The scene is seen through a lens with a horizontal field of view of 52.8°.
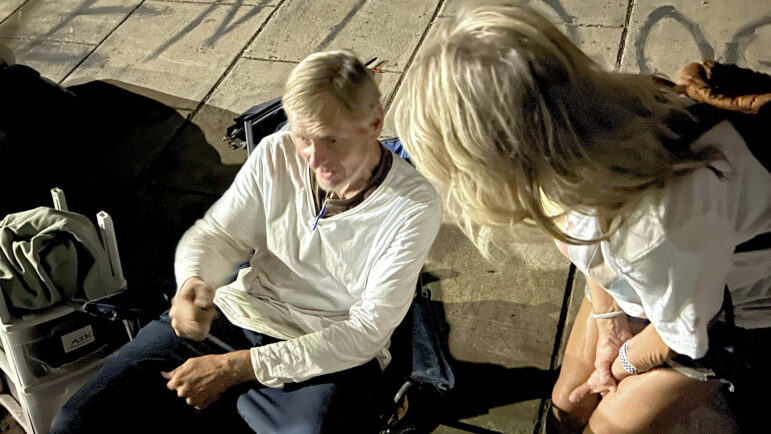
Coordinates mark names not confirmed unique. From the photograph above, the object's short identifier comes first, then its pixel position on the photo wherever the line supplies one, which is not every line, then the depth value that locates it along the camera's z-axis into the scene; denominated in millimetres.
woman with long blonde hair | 1796
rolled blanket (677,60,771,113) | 1978
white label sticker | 2711
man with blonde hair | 2318
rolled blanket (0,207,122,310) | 2564
